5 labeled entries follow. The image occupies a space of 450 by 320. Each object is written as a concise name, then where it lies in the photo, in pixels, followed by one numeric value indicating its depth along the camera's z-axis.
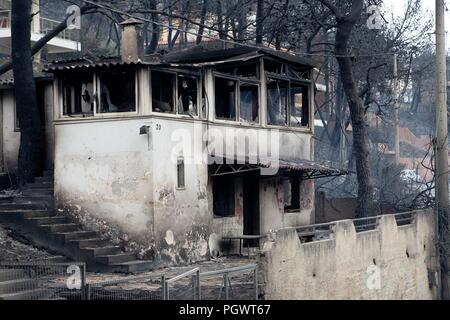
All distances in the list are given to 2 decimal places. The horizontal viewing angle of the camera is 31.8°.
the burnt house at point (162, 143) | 20.05
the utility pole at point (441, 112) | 24.12
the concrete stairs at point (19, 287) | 15.23
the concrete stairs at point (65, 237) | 19.33
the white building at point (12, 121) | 23.09
